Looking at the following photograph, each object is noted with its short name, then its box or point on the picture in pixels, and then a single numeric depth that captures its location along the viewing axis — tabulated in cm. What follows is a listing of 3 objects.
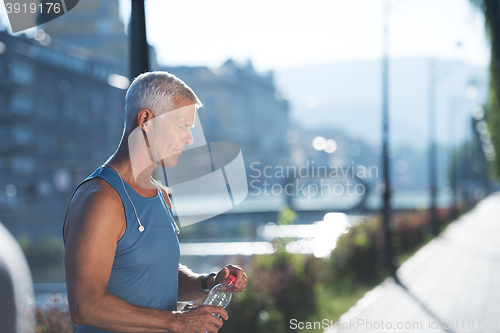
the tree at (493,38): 591
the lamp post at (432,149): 1855
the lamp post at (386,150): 1128
